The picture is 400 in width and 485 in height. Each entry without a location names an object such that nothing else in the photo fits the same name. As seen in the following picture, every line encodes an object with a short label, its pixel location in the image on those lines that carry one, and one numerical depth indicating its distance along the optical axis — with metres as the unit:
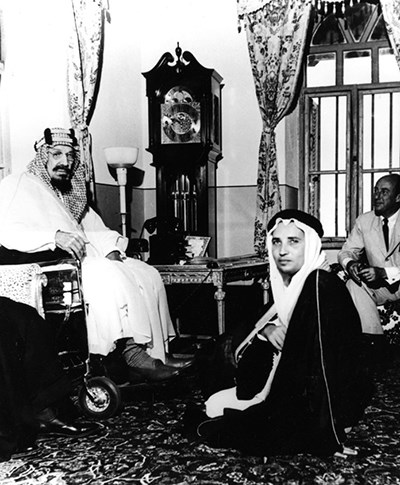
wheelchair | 3.46
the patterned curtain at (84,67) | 5.74
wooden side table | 5.05
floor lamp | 5.63
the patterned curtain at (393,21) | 6.03
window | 6.67
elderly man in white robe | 3.92
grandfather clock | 6.38
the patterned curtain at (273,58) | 6.41
